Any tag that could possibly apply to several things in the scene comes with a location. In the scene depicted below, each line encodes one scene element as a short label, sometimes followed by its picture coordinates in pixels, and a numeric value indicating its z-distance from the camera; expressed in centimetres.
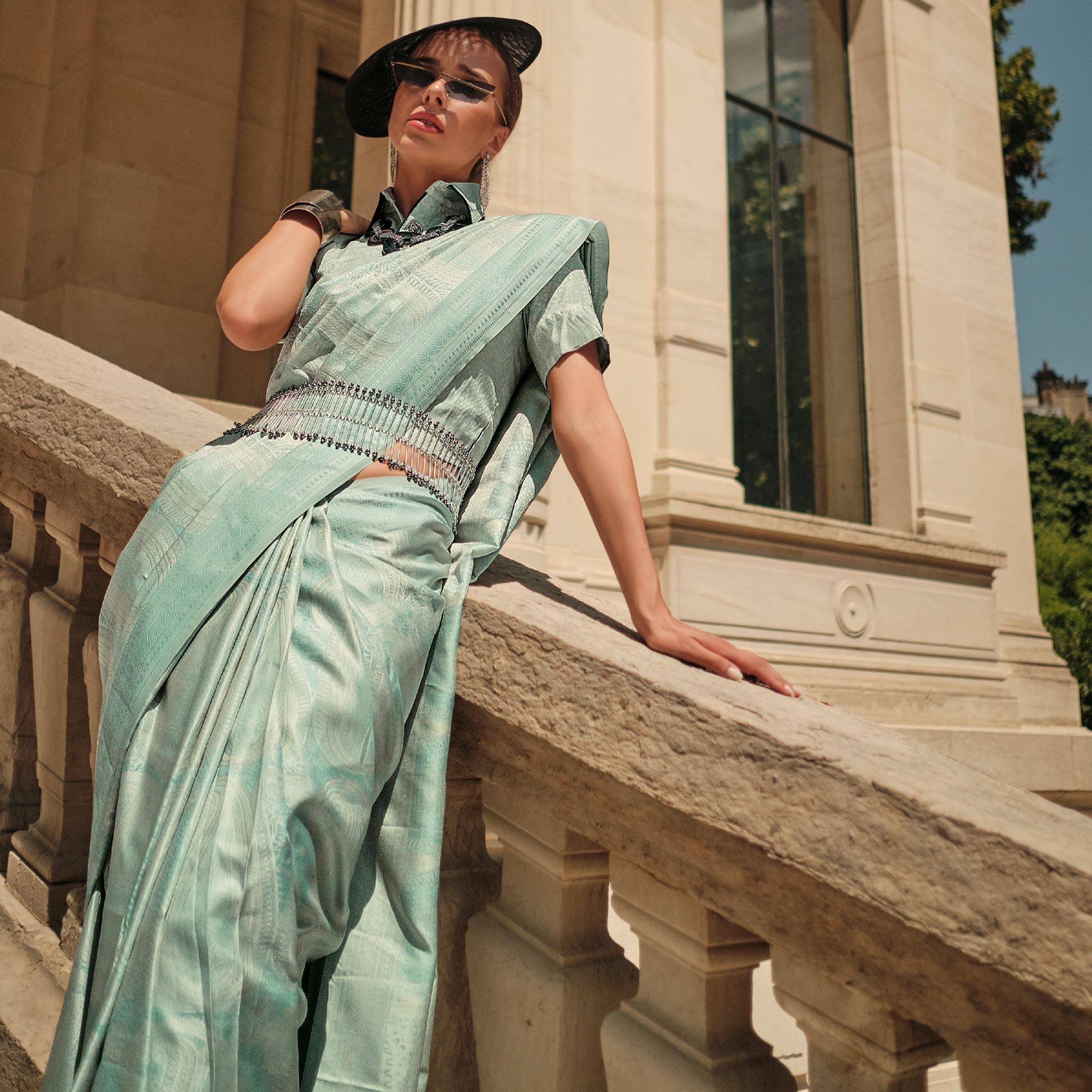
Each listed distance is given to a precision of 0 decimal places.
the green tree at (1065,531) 1861
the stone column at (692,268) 646
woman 137
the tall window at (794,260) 753
